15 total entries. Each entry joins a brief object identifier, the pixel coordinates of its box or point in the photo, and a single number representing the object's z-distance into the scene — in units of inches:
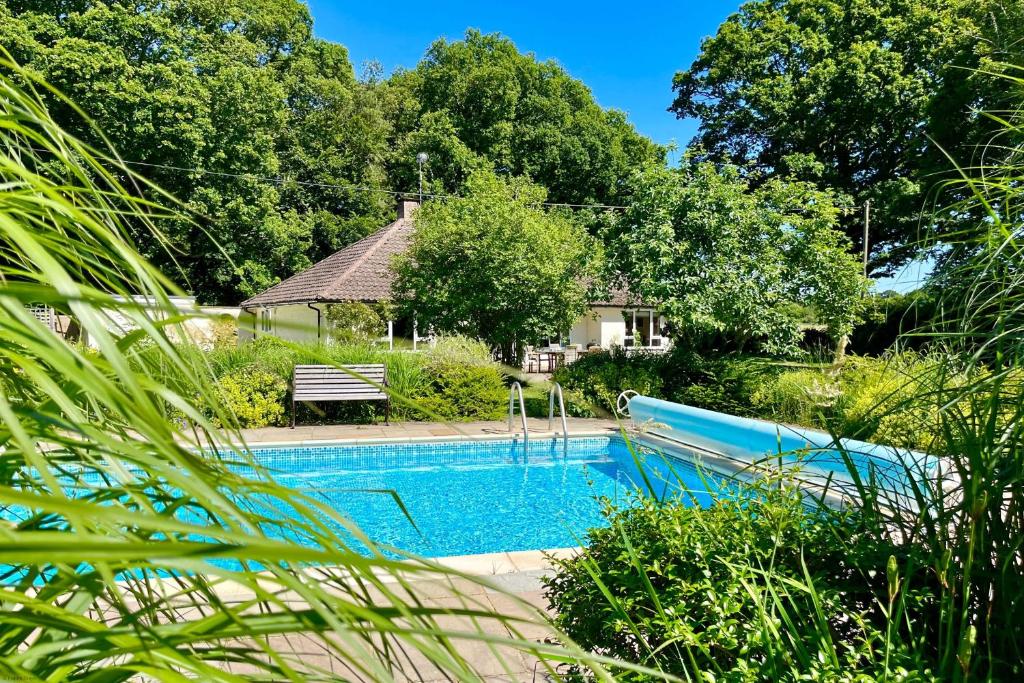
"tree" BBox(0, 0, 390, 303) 867.4
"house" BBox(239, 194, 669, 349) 800.9
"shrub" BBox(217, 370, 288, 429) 415.8
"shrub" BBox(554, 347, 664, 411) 478.3
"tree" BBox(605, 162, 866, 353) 460.1
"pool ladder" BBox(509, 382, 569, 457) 352.5
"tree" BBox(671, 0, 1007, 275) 918.4
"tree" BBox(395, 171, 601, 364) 614.9
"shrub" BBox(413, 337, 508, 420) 466.9
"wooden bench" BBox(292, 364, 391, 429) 421.1
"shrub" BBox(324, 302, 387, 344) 735.7
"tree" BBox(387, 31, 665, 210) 1283.2
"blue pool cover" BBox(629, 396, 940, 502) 308.0
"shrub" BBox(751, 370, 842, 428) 374.9
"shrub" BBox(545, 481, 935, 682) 64.5
